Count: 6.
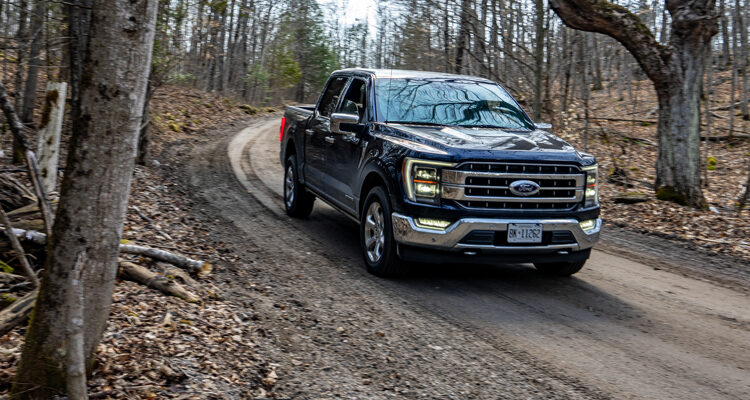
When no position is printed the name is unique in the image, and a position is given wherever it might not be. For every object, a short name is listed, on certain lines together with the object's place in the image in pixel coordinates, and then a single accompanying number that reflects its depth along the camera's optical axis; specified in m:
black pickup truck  5.74
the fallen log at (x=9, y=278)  4.88
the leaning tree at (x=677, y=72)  10.22
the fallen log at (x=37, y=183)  3.83
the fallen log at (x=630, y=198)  10.75
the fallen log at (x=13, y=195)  5.95
